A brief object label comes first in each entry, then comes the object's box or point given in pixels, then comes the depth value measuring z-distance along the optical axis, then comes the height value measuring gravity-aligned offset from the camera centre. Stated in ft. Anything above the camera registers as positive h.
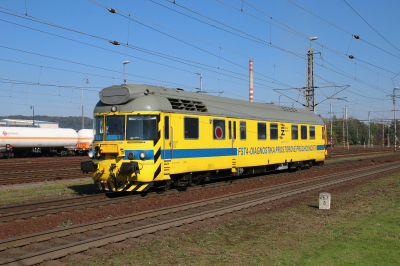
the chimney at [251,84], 142.16 +22.52
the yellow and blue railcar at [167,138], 42.29 +0.46
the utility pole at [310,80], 118.43 +20.05
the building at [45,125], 289.27 +15.08
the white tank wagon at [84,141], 163.53 +0.36
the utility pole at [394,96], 176.18 +21.55
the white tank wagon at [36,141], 135.13 +0.38
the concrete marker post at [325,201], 36.86 -6.01
